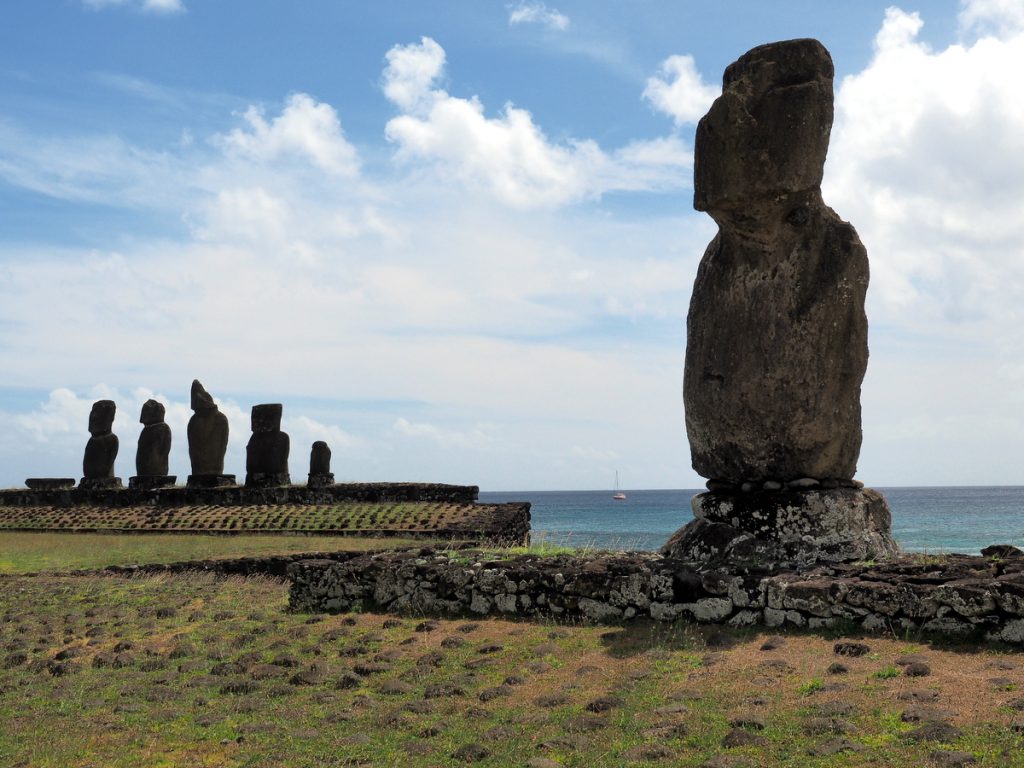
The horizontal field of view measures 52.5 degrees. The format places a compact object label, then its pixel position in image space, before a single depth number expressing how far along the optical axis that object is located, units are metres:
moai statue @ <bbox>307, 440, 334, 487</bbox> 37.16
